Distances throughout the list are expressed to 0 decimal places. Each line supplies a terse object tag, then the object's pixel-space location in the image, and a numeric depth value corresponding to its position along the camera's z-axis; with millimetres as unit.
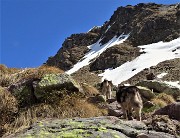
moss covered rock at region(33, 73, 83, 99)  7948
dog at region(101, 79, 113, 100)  13095
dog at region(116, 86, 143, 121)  6998
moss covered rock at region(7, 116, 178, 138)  5158
